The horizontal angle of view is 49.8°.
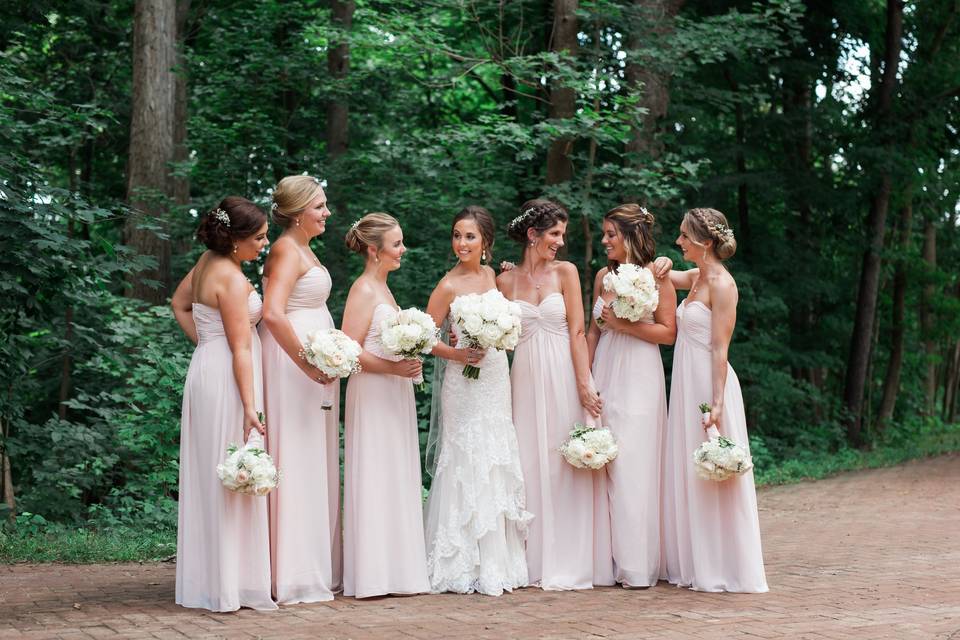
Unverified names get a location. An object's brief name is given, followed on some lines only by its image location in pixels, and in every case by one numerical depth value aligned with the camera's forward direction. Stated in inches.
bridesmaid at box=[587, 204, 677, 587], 281.9
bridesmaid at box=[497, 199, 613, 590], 282.4
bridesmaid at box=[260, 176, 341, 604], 254.8
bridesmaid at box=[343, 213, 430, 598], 261.7
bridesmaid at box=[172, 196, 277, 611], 246.4
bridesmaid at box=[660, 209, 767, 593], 275.7
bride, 270.1
